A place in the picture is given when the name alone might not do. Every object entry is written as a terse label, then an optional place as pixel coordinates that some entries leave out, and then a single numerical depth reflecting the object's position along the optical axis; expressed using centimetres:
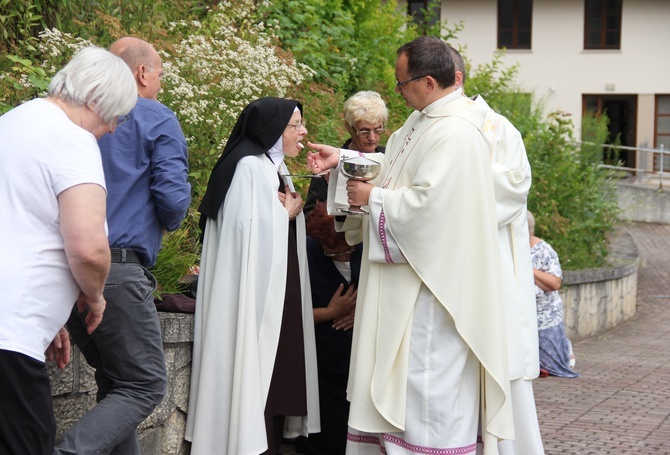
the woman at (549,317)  890
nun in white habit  512
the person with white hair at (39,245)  342
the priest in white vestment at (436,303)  471
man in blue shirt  428
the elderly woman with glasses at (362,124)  611
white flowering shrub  677
